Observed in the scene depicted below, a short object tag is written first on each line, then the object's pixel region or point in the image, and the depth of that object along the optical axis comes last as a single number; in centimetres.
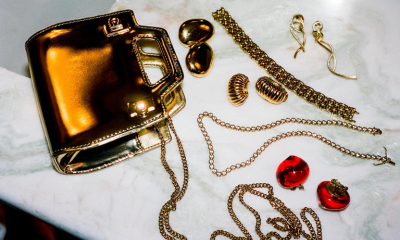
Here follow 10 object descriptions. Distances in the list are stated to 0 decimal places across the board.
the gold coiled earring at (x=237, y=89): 67
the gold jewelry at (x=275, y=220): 62
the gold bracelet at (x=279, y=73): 69
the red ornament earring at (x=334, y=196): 60
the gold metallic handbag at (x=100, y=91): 57
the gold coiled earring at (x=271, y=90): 67
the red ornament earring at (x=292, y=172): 62
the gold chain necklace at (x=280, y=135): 66
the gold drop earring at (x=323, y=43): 71
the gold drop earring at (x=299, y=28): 74
